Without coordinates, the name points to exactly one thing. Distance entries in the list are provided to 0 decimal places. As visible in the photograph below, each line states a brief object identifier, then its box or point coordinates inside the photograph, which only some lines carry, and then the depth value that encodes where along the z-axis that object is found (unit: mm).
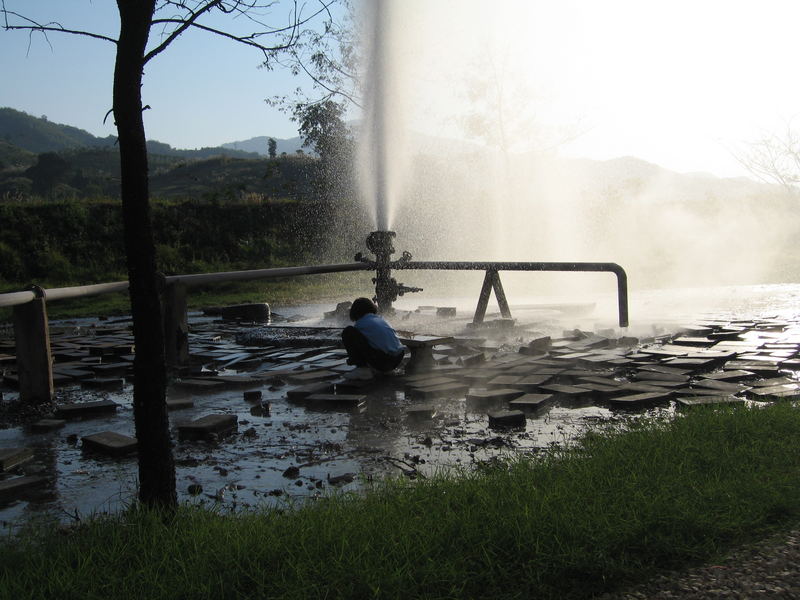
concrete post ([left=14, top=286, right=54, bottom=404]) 6449
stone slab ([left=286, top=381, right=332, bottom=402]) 6668
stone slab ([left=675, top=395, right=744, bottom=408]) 5766
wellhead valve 11945
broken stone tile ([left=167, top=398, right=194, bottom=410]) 6416
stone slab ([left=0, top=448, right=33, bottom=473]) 4672
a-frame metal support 11312
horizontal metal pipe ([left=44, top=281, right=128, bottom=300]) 6753
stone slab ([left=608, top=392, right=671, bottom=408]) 5961
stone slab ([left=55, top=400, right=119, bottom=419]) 6180
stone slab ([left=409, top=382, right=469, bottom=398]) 6617
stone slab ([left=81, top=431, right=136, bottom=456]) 4961
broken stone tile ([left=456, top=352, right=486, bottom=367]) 8004
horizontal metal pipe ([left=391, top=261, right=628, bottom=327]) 9984
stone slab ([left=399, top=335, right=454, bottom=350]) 7855
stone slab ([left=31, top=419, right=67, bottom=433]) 5758
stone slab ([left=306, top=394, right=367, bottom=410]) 6258
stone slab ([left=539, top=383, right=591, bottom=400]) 6375
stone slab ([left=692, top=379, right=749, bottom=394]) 6305
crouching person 7375
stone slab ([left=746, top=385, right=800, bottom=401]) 6031
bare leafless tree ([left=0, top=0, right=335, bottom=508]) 3320
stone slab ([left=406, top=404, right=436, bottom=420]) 5750
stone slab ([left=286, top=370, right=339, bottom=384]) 7598
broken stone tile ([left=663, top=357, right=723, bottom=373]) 7484
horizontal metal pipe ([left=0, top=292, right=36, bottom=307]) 5987
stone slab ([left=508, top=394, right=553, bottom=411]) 5961
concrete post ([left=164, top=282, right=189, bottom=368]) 8305
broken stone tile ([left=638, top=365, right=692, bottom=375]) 7264
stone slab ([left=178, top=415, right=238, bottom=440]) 5289
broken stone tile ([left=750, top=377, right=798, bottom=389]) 6533
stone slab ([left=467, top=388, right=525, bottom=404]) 6172
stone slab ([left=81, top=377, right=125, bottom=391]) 7715
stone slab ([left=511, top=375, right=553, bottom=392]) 6634
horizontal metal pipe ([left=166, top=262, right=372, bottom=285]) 8305
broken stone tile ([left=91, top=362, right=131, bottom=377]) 8570
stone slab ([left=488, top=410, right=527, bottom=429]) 5375
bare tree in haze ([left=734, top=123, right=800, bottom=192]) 19859
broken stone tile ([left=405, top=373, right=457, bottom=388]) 6902
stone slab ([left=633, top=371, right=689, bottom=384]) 6742
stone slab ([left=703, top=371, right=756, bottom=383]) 6828
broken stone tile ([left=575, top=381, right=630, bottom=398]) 6359
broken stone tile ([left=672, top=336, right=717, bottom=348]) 8961
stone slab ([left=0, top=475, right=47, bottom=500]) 4152
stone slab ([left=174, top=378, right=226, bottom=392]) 7305
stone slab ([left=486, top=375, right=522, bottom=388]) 6793
